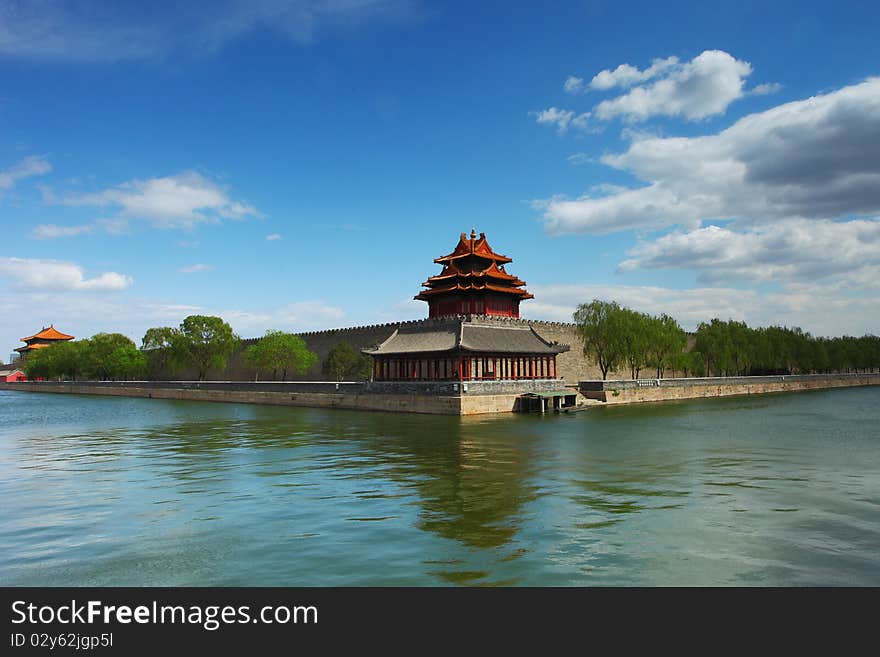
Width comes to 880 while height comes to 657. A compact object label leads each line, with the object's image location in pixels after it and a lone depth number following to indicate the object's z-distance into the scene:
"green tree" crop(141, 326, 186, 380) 75.00
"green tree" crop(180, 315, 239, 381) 73.25
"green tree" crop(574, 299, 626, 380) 58.59
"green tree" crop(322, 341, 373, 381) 60.50
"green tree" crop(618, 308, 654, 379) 58.31
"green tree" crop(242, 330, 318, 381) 65.31
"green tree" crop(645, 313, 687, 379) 60.28
